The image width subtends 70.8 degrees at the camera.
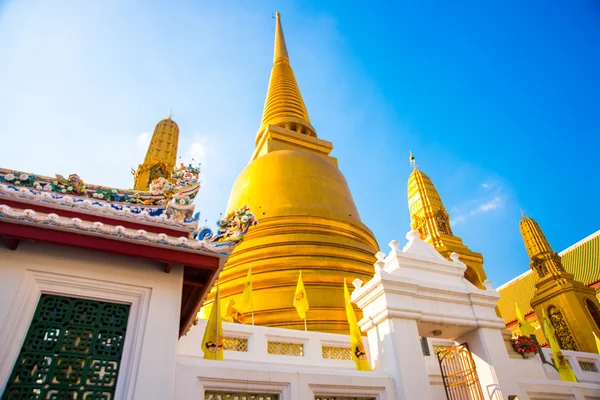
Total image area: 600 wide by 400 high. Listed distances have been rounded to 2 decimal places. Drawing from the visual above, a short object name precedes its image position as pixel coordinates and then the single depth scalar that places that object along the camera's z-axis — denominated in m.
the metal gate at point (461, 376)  5.51
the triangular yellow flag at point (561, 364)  7.75
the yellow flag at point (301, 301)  8.18
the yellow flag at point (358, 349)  5.36
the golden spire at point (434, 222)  17.69
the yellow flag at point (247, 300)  7.85
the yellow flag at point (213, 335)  5.02
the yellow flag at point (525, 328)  9.85
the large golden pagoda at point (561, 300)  15.58
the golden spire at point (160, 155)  8.78
